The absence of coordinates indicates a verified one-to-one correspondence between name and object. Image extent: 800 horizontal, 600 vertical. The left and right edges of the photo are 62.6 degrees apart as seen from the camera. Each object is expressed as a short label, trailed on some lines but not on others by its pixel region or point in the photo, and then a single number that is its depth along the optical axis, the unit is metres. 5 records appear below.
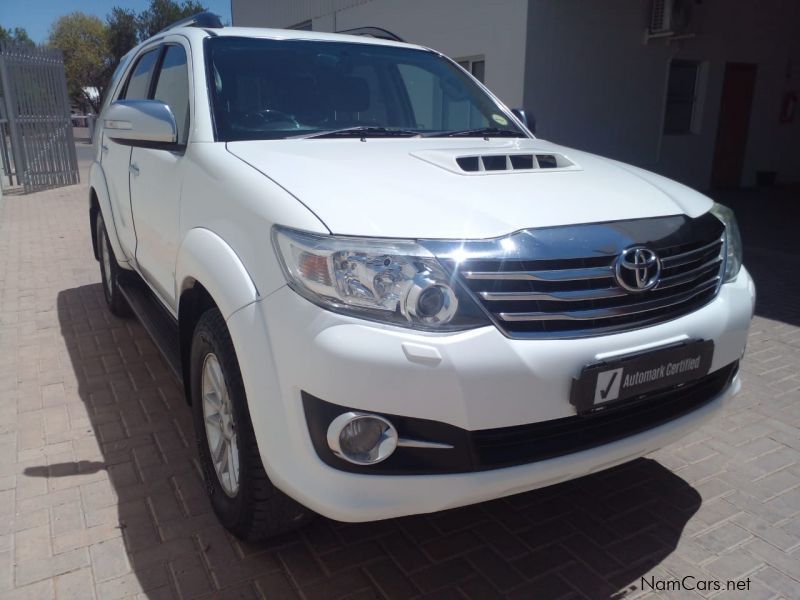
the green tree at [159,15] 40.59
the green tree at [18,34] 51.38
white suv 1.83
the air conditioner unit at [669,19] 10.34
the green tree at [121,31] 40.91
